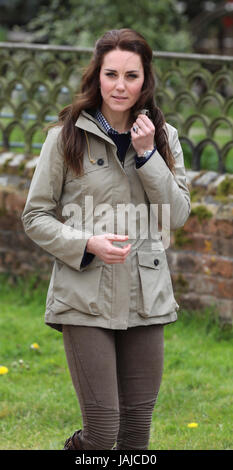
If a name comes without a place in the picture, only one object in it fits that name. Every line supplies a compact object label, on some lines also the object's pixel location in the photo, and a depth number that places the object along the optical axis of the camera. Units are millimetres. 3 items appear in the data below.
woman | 6430
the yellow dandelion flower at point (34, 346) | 11277
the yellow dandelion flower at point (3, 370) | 10547
